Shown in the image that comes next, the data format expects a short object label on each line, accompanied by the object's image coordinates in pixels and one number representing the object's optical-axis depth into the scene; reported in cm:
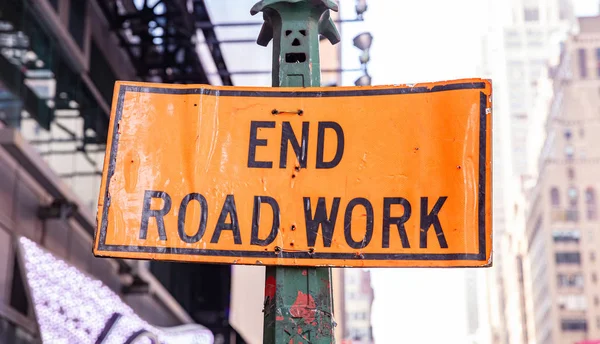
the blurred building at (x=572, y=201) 9100
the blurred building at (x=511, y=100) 14810
